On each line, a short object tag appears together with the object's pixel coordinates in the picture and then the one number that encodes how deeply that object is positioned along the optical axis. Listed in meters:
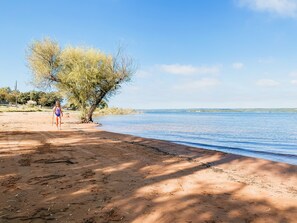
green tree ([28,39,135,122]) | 32.56
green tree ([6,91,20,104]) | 110.66
